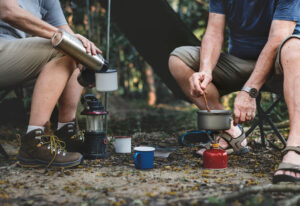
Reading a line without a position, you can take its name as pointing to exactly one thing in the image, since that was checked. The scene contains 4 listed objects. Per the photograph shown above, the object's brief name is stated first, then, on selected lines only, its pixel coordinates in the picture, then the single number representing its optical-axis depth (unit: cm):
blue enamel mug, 213
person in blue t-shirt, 197
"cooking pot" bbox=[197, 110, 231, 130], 200
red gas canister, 213
